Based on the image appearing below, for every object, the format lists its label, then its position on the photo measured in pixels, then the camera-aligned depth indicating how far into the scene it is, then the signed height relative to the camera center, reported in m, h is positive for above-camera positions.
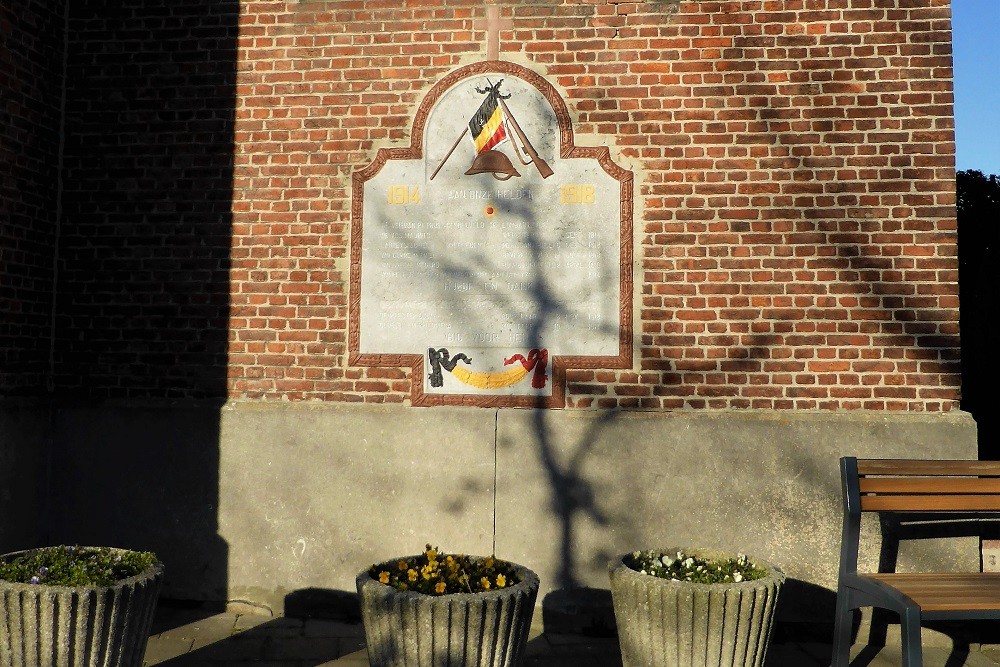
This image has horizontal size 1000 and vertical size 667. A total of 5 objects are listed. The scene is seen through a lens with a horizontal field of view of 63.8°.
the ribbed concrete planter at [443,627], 3.43 -1.14
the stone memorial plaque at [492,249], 4.92 +0.71
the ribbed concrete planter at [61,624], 3.44 -1.16
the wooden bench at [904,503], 3.83 -0.69
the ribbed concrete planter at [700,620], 3.62 -1.16
